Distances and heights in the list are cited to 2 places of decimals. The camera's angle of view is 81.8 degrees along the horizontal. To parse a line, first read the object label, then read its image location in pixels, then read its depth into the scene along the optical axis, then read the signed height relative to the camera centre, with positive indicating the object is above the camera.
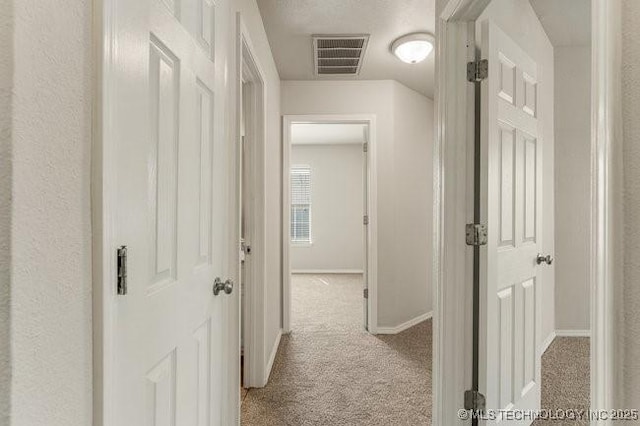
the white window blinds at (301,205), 7.36 +0.09
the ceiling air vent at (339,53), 2.72 +1.26
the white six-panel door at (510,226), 1.56 -0.07
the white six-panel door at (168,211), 0.74 +0.00
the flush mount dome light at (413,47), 2.69 +1.22
